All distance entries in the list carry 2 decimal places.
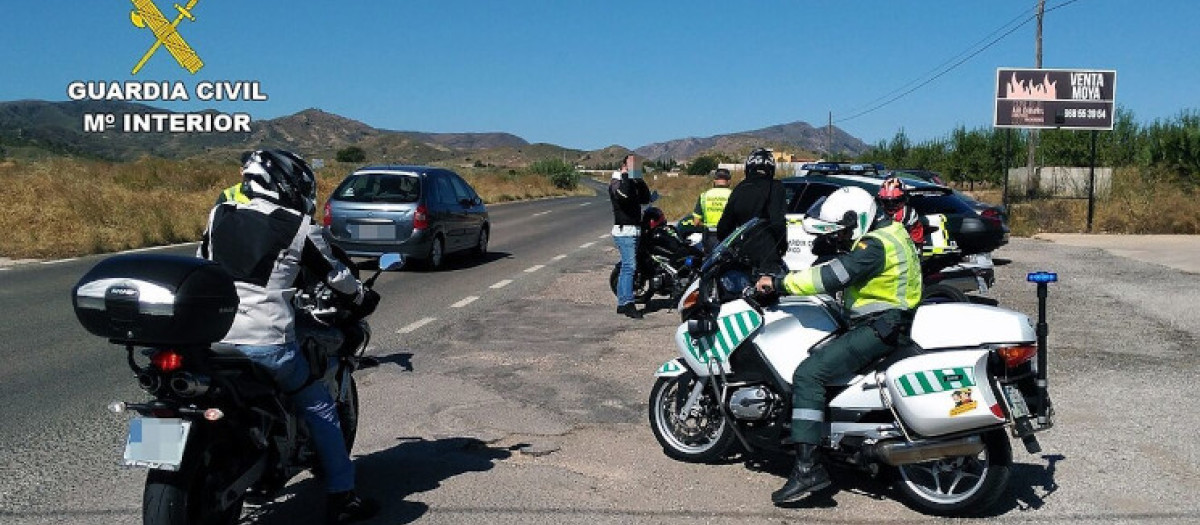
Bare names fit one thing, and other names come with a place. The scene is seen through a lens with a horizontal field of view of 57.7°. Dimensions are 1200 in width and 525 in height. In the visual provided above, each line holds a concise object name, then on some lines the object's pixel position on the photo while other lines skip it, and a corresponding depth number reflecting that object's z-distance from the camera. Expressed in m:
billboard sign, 29.61
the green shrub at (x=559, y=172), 80.06
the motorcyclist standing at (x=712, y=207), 11.21
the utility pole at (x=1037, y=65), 33.97
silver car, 16.20
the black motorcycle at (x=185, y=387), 3.88
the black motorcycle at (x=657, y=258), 12.49
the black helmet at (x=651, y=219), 12.59
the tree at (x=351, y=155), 103.44
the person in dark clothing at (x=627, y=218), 11.79
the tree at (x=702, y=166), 110.44
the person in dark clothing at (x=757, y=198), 9.93
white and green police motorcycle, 4.93
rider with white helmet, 5.15
